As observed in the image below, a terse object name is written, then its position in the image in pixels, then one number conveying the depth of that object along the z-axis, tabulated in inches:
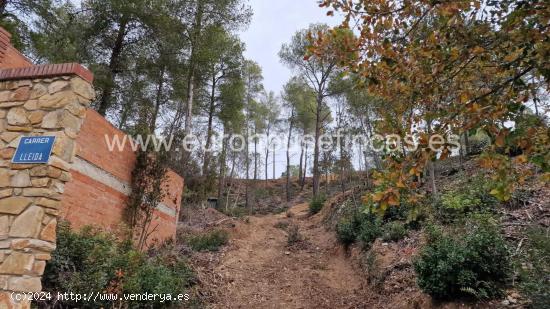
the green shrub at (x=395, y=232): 311.1
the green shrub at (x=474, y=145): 546.3
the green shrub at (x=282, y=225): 586.4
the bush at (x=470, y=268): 169.2
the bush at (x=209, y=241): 373.1
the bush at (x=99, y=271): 180.4
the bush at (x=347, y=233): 384.5
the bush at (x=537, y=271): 137.0
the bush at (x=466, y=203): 273.4
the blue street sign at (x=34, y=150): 140.3
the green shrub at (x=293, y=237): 449.4
